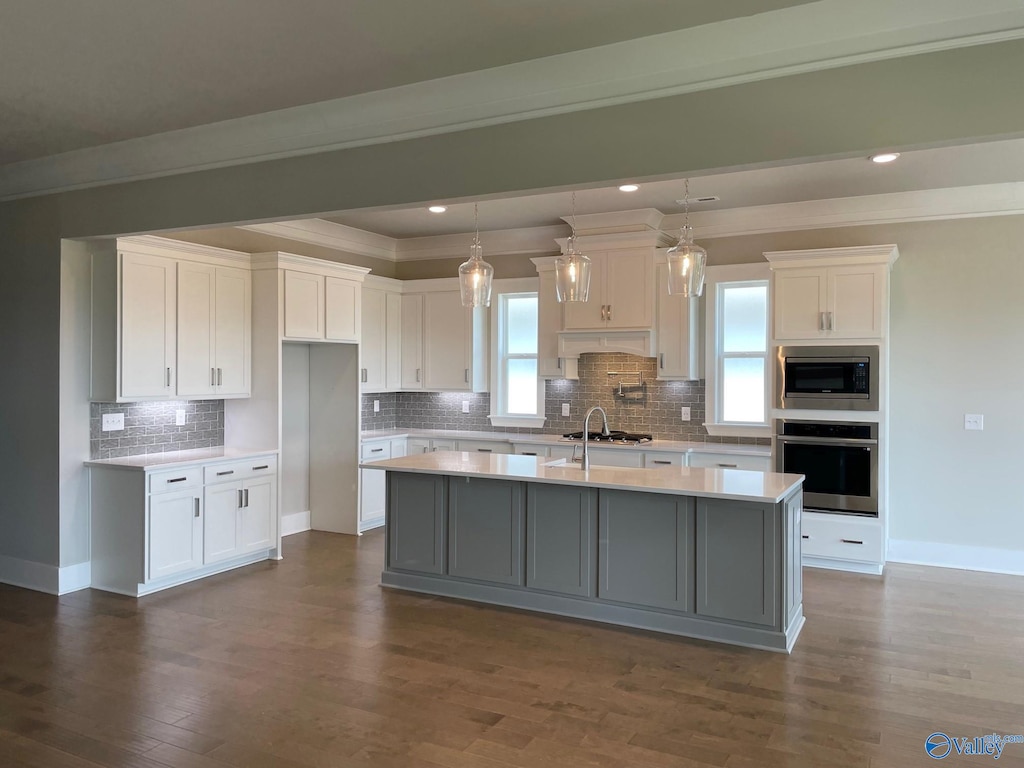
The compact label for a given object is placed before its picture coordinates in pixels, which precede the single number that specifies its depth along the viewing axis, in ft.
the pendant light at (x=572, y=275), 13.91
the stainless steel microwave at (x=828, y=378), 17.85
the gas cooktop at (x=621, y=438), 20.80
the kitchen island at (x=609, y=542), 13.29
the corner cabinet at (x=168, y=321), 16.21
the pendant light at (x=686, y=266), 13.38
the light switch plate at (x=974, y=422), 18.31
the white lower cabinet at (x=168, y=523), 16.07
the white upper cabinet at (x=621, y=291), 20.39
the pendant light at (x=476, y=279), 14.12
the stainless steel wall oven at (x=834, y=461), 17.95
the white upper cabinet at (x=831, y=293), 17.72
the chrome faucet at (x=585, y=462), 14.96
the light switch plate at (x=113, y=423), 17.08
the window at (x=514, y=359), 23.94
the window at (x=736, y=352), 20.47
